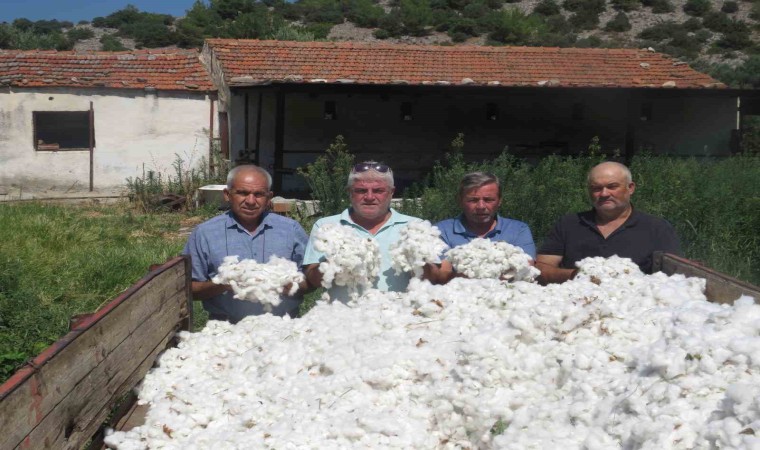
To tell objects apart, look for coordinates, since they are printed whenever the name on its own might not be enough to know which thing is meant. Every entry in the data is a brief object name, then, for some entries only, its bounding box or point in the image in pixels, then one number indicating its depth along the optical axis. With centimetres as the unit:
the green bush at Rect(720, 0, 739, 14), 5831
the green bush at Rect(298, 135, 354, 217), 1009
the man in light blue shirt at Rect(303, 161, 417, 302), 346
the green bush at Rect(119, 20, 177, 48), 5434
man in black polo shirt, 365
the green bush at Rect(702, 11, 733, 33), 5238
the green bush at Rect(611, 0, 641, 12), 6156
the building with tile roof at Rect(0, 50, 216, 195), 1602
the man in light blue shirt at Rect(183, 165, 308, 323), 362
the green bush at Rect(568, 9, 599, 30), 5719
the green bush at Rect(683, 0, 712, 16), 5853
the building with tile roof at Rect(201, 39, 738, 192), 1603
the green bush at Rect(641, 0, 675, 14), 6084
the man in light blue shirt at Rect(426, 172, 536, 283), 367
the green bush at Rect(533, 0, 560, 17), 6109
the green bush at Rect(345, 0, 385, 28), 5775
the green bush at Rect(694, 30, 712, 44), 4992
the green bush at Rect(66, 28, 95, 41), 5969
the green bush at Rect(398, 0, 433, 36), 5484
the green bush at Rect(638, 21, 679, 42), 5219
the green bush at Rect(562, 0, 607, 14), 6028
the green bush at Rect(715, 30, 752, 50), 4784
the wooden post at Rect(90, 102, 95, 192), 1619
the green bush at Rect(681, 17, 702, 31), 5394
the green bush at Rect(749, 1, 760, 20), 5465
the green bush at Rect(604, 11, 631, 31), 5575
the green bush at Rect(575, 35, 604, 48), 4897
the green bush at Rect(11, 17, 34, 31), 6309
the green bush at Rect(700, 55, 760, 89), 3197
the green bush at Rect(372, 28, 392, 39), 5456
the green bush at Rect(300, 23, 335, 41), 4586
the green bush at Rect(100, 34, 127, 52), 5143
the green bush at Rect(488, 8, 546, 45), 4919
